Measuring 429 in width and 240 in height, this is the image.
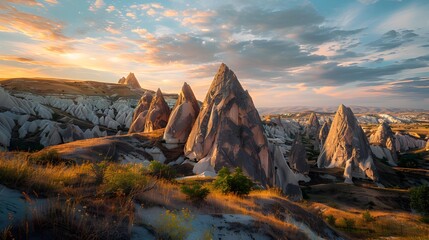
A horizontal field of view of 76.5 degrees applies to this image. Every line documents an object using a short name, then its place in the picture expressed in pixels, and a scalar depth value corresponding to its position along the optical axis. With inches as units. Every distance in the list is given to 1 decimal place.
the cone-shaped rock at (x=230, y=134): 1144.8
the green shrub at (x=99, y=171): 326.5
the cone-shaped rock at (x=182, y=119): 1370.6
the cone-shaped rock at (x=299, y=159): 1871.3
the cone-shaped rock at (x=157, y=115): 1697.8
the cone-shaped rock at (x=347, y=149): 1877.5
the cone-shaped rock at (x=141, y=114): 1914.4
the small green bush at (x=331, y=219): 787.4
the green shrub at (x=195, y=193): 384.8
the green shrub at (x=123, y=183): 285.5
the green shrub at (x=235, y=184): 493.7
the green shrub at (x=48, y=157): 616.4
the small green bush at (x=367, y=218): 868.6
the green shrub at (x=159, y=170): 611.2
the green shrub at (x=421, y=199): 1010.7
